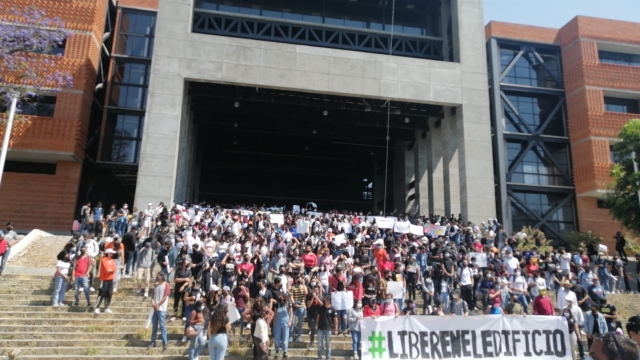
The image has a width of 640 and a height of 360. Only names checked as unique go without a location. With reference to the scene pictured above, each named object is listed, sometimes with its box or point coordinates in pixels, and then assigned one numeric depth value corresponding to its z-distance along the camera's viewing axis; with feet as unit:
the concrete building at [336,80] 83.71
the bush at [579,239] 100.12
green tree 78.28
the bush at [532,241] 80.43
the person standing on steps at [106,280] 38.17
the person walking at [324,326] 33.91
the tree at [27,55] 59.62
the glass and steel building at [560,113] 108.17
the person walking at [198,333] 30.89
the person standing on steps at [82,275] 39.09
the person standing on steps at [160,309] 33.41
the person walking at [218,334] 25.13
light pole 49.24
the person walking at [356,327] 34.09
